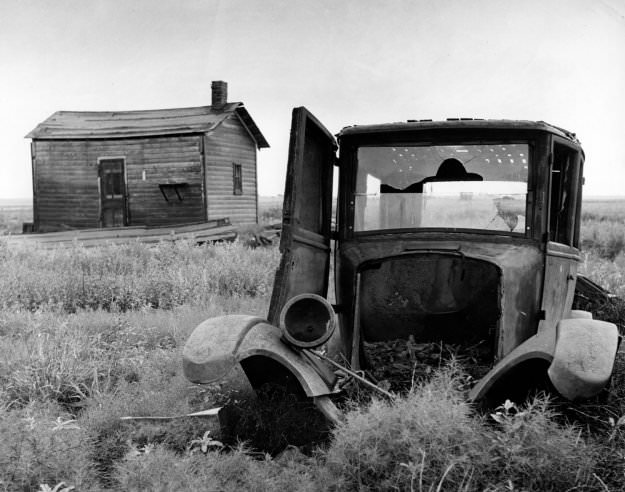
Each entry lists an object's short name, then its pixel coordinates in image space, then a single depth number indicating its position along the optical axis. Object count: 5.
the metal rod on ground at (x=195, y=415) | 3.69
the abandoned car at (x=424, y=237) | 3.81
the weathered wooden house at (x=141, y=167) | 19.84
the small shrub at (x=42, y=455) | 3.09
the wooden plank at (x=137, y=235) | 15.91
